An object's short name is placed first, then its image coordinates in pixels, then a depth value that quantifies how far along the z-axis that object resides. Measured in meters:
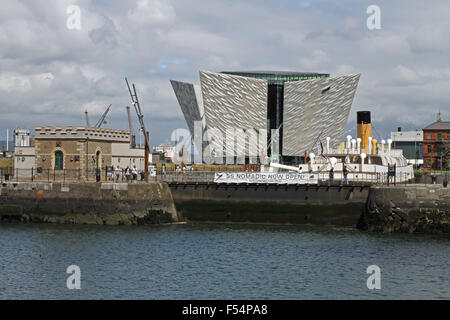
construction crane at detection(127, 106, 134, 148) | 130.06
